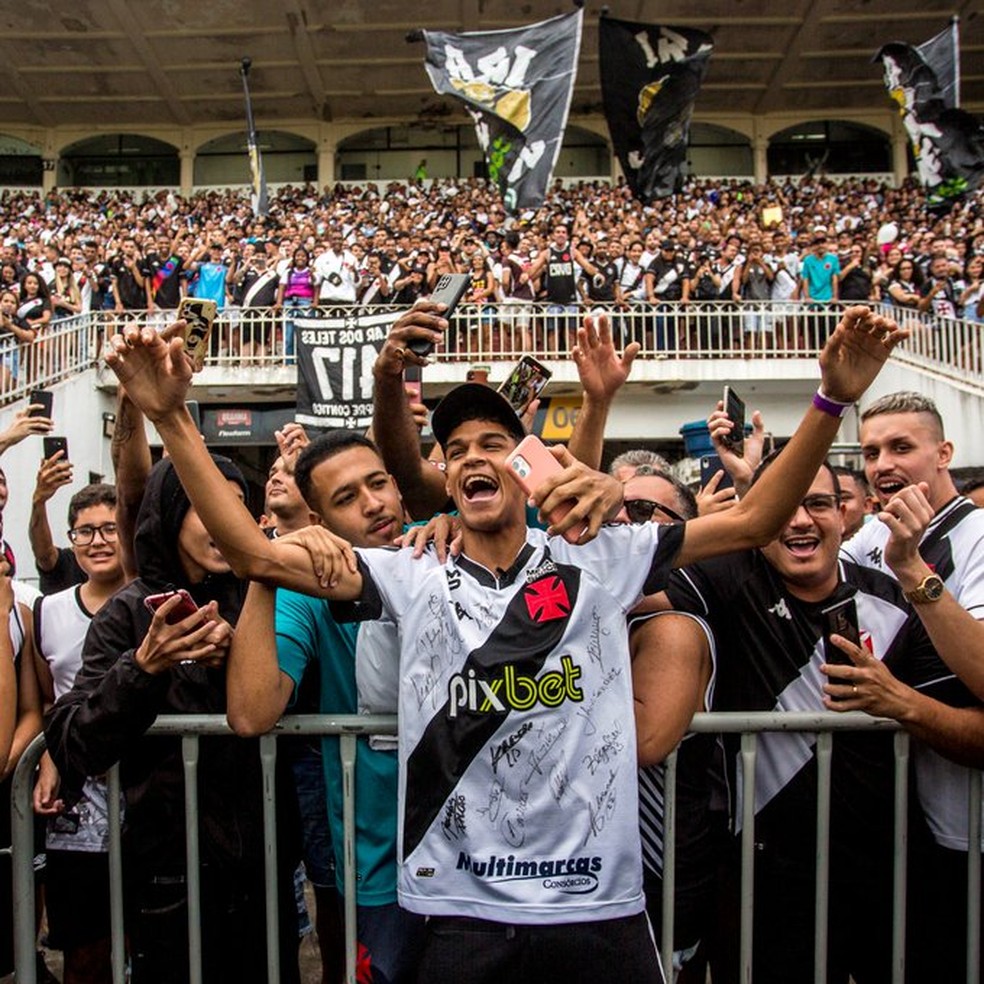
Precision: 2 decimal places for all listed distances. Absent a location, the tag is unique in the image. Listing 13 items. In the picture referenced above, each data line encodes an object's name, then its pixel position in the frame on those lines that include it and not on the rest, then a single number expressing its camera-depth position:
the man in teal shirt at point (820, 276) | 16.50
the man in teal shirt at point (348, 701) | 2.31
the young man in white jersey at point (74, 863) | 3.00
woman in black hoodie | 2.62
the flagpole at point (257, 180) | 20.67
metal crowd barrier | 2.48
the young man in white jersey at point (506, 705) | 2.10
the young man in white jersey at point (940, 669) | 2.42
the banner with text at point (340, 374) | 10.66
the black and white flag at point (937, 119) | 14.40
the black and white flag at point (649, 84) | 13.41
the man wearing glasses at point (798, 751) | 2.67
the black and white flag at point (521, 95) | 12.11
